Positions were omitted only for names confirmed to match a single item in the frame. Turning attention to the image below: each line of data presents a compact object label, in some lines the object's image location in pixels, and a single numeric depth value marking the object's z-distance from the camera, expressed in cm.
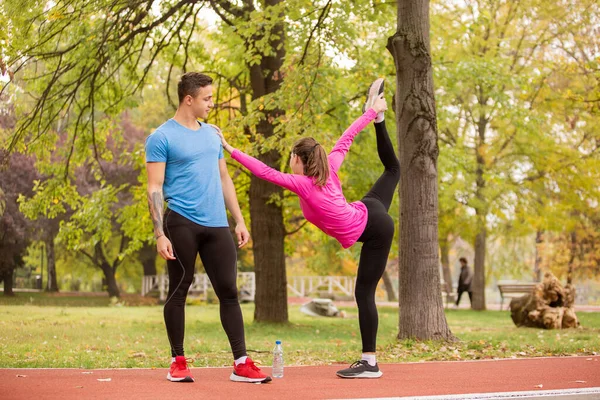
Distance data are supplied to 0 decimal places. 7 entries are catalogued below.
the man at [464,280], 3127
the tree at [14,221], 1633
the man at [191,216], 651
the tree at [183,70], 1385
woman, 686
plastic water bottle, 720
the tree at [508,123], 2630
